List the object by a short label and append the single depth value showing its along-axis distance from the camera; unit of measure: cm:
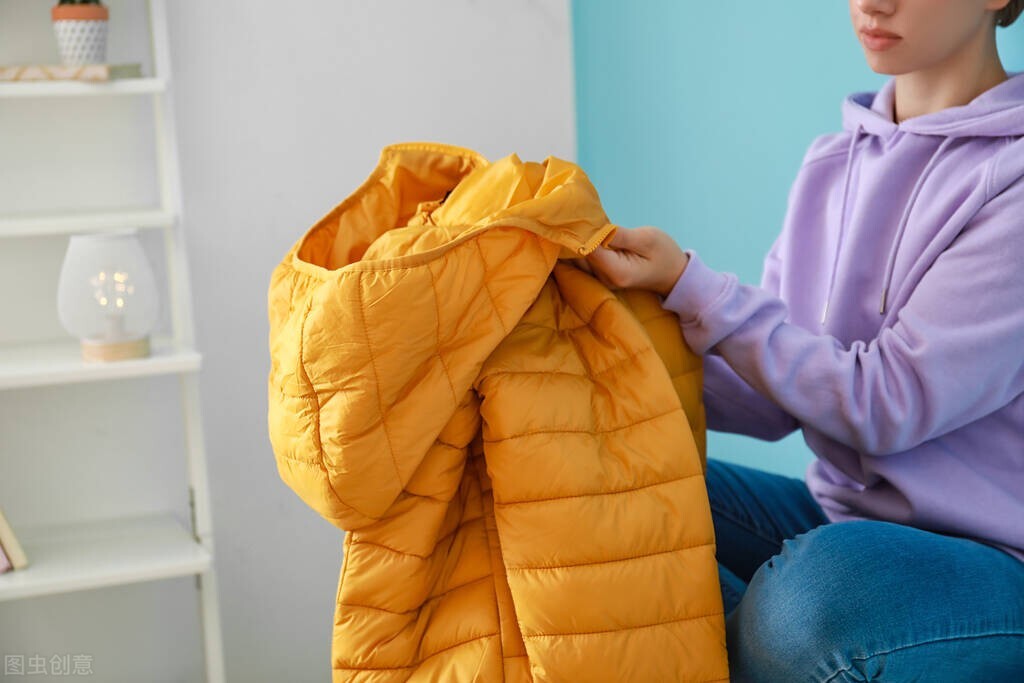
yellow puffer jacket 217
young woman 213
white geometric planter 289
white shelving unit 287
